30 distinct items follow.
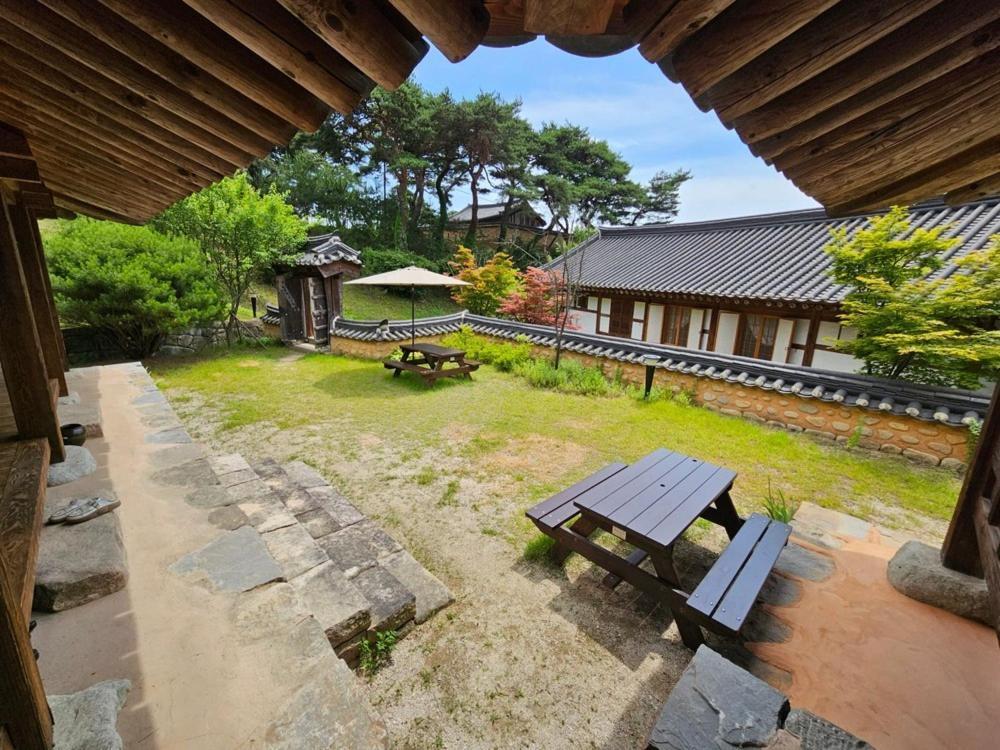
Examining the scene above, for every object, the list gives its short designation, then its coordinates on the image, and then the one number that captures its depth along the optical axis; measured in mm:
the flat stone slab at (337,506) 3271
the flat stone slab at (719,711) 1430
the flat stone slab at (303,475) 3854
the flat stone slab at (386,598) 2279
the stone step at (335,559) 2117
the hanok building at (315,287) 9734
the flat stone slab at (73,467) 2492
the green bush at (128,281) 6984
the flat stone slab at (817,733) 1339
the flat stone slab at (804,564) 2592
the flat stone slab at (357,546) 2664
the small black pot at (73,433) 2996
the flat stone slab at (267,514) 2783
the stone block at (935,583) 2166
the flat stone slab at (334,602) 2004
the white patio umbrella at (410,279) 7234
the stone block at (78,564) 1623
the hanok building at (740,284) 7371
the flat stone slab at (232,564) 1881
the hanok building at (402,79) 871
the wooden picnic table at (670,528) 2184
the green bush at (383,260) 16656
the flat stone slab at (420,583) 2518
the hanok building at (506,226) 21266
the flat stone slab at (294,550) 2395
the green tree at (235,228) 8555
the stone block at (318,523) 3040
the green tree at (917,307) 4656
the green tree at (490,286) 12055
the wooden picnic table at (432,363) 7406
